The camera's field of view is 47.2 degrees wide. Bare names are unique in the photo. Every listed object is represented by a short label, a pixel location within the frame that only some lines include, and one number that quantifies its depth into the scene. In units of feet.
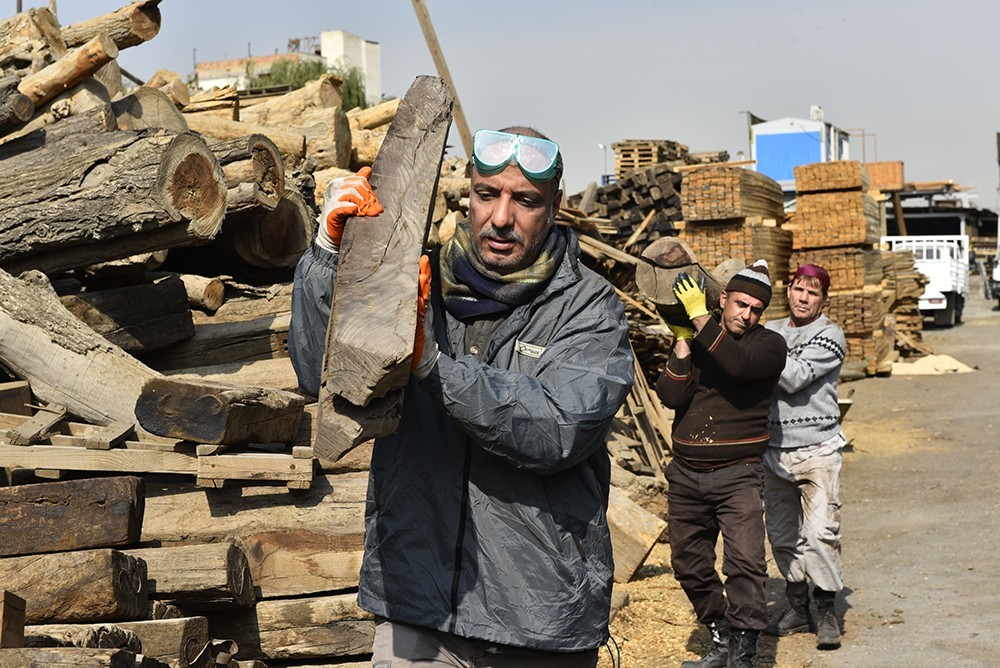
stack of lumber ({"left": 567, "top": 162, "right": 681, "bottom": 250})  55.01
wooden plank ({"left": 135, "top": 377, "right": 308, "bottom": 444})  15.62
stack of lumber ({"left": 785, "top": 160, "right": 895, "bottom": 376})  50.62
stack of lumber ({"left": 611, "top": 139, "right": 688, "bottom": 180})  74.90
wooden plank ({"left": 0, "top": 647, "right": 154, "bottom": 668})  10.86
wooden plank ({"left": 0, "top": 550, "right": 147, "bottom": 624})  13.67
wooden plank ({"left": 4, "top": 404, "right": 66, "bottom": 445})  16.26
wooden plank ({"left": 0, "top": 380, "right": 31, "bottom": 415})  18.34
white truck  92.94
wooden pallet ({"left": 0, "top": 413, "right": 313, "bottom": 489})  15.88
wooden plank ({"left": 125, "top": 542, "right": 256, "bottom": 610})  14.90
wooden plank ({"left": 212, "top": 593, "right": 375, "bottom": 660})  15.87
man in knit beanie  18.71
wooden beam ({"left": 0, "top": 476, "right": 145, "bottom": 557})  14.64
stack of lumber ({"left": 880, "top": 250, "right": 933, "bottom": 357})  69.26
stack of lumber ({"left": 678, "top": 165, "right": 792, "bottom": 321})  43.11
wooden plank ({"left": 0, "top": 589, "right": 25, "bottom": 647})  11.09
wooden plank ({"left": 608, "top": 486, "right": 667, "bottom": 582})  22.54
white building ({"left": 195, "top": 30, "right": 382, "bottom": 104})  220.02
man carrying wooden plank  8.89
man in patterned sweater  20.84
